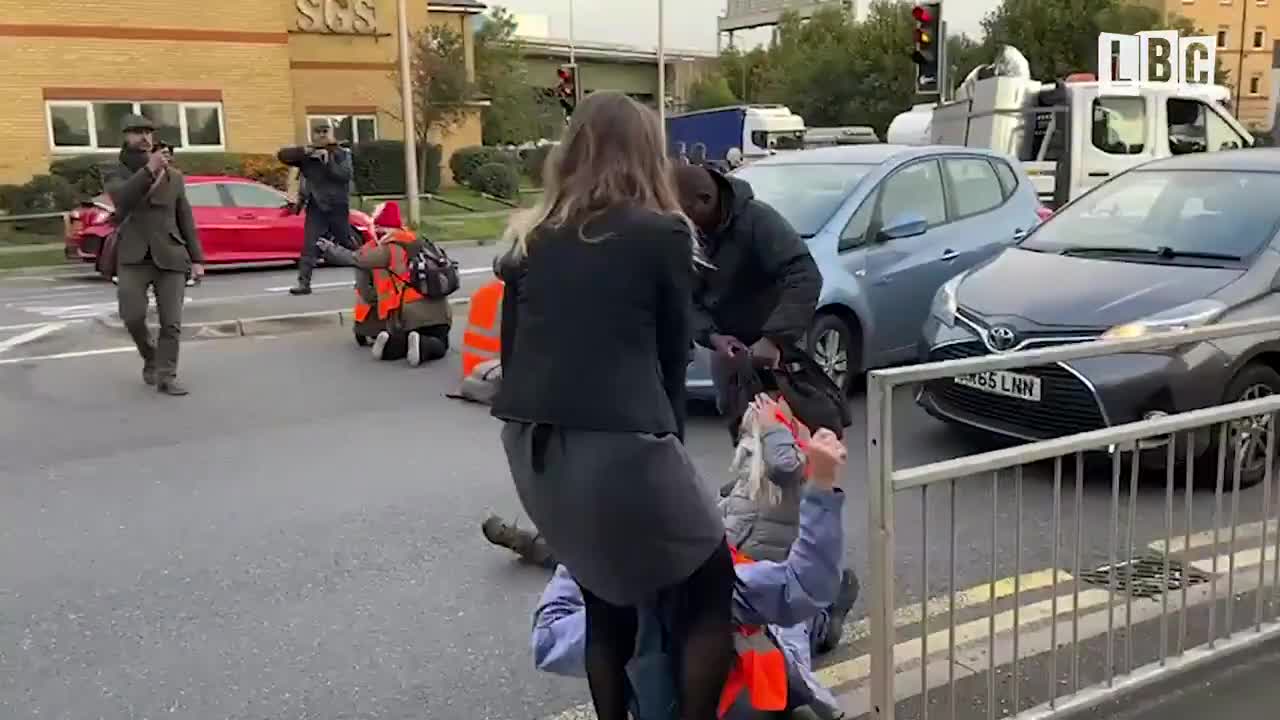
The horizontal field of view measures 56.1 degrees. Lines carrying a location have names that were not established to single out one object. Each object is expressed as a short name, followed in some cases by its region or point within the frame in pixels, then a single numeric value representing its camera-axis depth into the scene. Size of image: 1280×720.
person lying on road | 2.87
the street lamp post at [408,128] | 22.94
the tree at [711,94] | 62.16
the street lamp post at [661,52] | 35.16
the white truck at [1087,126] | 14.58
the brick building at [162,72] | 25.05
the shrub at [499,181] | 31.11
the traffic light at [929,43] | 18.56
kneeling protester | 9.66
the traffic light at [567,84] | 30.05
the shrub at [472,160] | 32.53
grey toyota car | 5.23
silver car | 7.73
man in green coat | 8.30
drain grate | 3.50
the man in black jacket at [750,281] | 4.32
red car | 16.59
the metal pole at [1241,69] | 69.25
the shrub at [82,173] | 23.77
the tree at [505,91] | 40.09
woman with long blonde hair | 2.64
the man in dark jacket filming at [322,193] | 13.47
